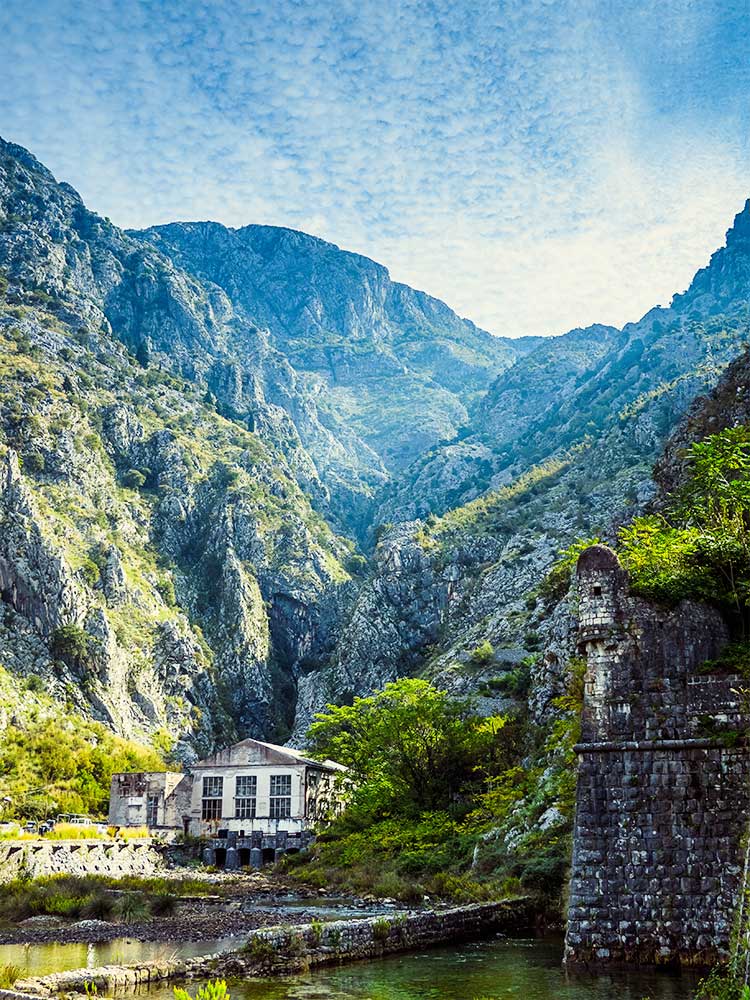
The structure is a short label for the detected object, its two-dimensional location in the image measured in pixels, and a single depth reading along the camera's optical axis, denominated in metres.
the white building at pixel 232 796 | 63.09
